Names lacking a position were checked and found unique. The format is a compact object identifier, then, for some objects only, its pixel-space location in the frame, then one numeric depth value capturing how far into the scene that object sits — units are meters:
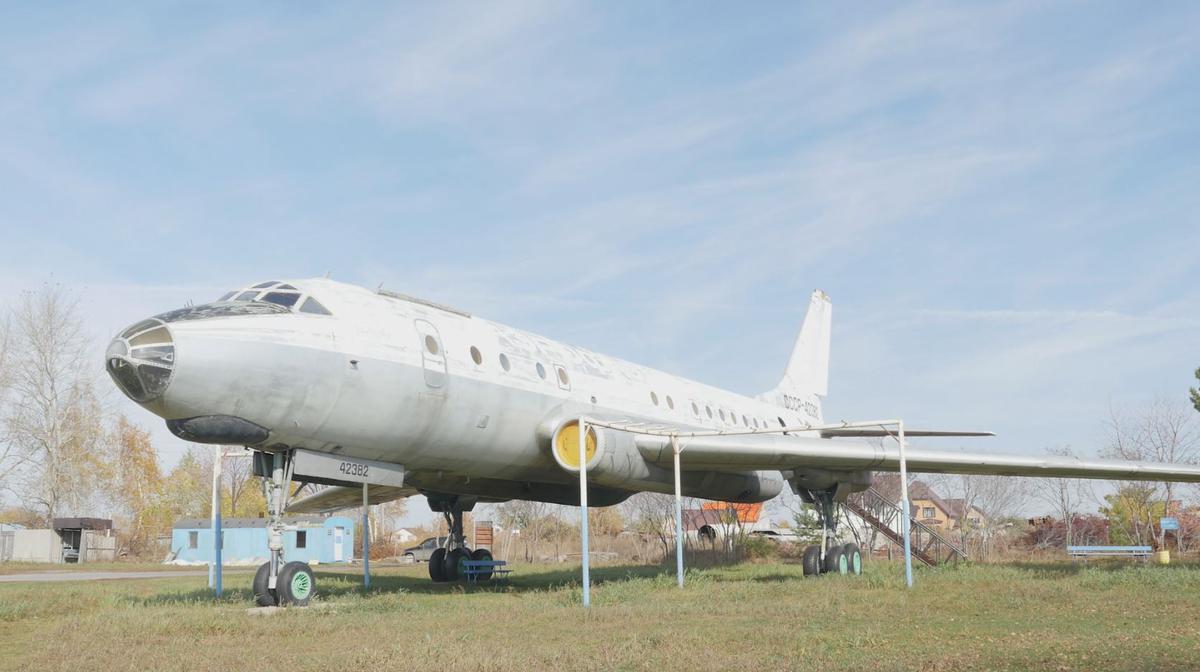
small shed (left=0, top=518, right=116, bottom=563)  42.03
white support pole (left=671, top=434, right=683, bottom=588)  15.01
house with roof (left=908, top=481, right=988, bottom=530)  52.50
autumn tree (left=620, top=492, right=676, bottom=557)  44.06
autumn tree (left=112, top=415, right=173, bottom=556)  58.62
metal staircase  25.59
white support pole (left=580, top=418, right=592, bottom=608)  13.41
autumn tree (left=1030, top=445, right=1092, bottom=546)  38.22
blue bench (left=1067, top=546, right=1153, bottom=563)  26.67
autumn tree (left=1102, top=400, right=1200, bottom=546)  37.94
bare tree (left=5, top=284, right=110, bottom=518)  45.25
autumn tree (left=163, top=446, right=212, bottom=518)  63.34
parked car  47.09
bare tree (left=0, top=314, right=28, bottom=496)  44.62
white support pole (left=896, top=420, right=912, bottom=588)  14.31
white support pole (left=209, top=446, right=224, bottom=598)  15.95
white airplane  11.48
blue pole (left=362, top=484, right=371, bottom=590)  17.48
